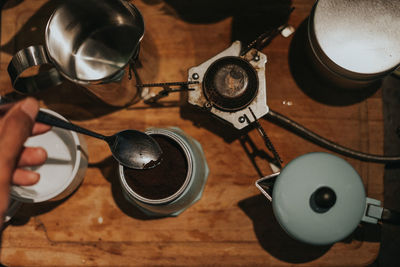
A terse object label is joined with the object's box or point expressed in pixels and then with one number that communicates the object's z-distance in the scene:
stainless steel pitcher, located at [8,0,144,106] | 0.65
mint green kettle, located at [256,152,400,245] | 0.59
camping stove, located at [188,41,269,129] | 0.70
